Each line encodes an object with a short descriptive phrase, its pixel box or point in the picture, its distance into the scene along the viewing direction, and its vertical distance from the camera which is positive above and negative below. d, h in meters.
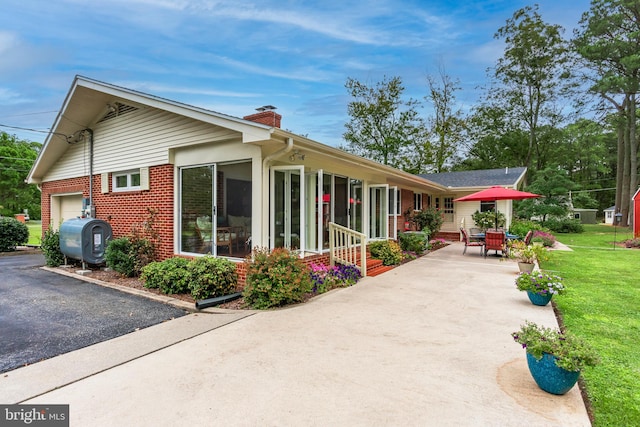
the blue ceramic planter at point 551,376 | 2.57 -1.37
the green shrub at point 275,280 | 5.07 -1.13
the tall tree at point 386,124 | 26.33 +7.35
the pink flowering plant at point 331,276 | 6.18 -1.38
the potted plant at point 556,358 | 2.50 -1.21
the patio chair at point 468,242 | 11.11 -1.21
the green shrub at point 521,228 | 14.90 -0.89
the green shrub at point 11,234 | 11.66 -0.82
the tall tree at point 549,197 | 19.64 +0.80
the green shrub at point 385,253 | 9.11 -1.23
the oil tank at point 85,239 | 7.69 -0.67
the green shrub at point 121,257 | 7.23 -1.03
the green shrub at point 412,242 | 11.10 -1.15
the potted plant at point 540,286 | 5.04 -1.26
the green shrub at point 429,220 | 14.12 -0.45
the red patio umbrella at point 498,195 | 10.26 +0.50
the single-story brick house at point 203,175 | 5.96 +0.84
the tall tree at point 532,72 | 25.22 +11.35
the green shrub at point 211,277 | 5.47 -1.17
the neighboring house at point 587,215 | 36.88 -0.70
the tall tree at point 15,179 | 33.10 +3.53
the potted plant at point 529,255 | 7.31 -1.10
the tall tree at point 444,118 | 26.59 +7.82
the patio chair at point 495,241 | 10.28 -1.03
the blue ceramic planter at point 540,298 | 5.12 -1.45
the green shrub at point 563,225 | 21.28 -1.10
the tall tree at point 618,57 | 20.36 +10.35
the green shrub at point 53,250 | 8.65 -1.04
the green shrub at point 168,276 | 5.82 -1.21
